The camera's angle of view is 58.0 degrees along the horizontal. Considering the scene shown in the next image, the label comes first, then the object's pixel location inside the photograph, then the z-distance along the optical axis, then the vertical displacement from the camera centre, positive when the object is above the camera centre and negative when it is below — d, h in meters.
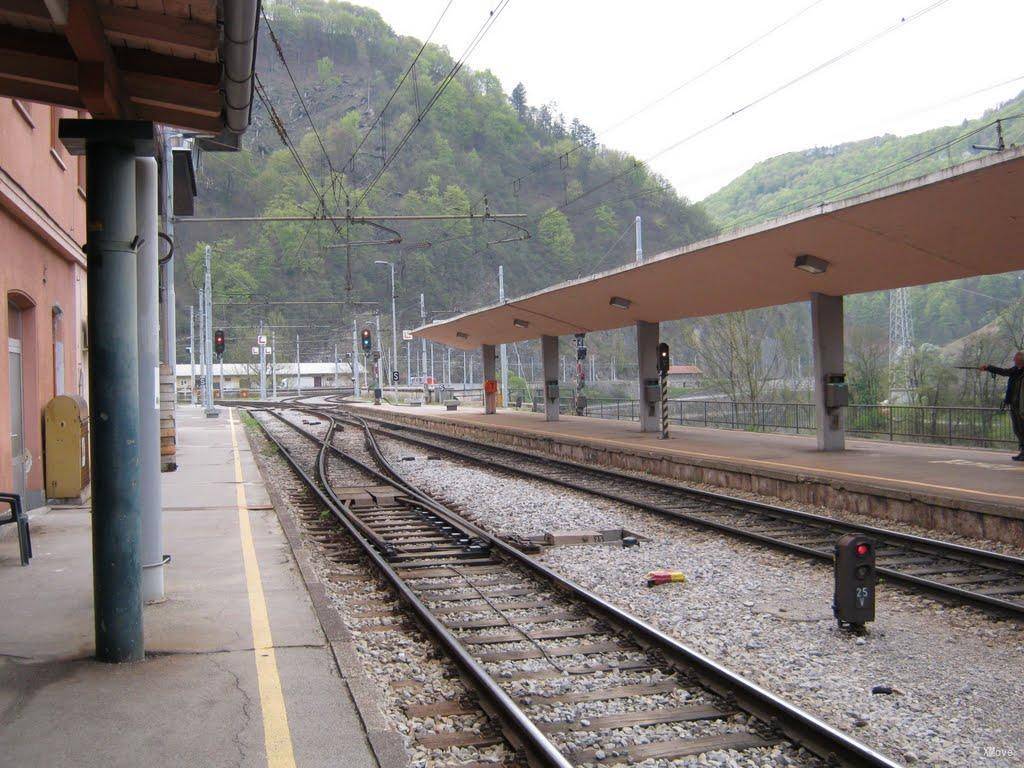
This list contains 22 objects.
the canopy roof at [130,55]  5.00 +2.08
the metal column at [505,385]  45.66 +0.39
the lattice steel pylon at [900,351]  29.59 +1.24
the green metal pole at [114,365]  5.38 +0.23
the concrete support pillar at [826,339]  17.03 +0.85
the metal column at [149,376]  6.86 +0.20
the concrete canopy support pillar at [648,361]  23.59 +0.73
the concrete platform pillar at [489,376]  37.91 +0.73
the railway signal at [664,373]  20.66 +0.37
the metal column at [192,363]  53.28 +2.37
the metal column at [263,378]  63.81 +1.59
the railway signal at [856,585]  6.75 -1.47
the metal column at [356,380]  66.34 +1.25
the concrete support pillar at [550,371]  30.62 +0.69
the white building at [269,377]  91.81 +2.50
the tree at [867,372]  28.06 +0.38
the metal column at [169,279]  16.09 +2.34
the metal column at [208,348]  37.75 +2.30
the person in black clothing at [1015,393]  14.11 -0.20
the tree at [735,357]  33.31 +1.12
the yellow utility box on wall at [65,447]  11.89 -0.57
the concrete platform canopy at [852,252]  11.53 +2.16
